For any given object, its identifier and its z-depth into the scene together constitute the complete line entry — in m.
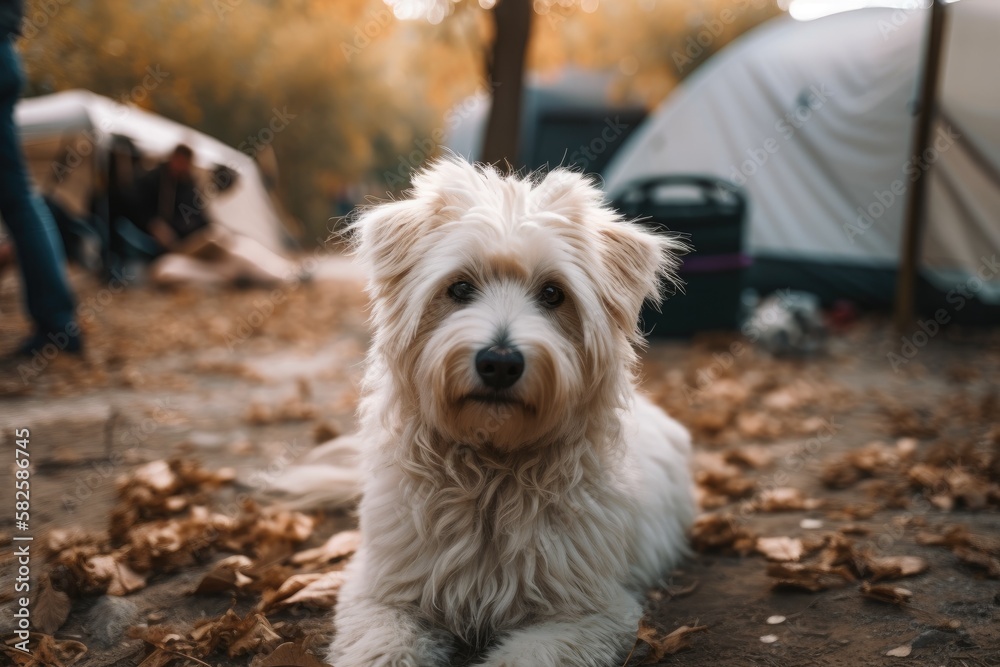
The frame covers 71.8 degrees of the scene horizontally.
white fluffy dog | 2.12
